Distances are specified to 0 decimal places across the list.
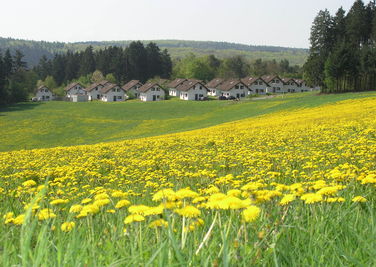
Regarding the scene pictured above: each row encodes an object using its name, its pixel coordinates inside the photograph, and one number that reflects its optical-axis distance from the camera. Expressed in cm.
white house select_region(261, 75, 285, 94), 13375
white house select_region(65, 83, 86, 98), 13788
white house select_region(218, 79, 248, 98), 12319
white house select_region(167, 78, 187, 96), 12900
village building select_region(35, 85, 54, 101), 13412
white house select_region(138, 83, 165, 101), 11750
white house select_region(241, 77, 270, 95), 12975
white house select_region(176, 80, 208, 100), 11656
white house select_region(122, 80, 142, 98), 12849
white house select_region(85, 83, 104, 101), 13000
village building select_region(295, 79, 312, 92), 13888
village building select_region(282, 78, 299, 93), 13625
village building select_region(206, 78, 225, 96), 13075
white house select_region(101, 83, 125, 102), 12119
